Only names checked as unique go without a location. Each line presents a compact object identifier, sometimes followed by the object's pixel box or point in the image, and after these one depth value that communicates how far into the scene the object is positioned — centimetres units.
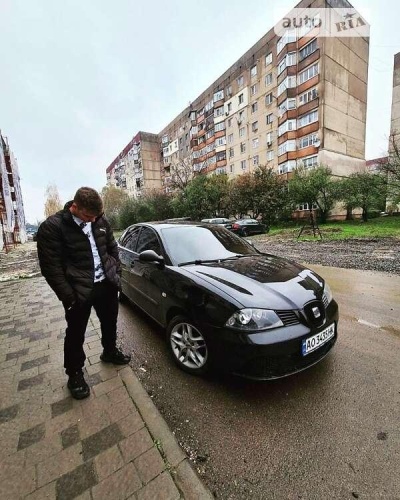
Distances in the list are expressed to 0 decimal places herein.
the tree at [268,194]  2216
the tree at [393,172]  1659
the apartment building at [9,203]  2336
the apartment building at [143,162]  5688
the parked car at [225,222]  1818
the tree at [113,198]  5022
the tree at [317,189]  2044
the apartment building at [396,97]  2825
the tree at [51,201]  5418
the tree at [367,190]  1884
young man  215
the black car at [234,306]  211
